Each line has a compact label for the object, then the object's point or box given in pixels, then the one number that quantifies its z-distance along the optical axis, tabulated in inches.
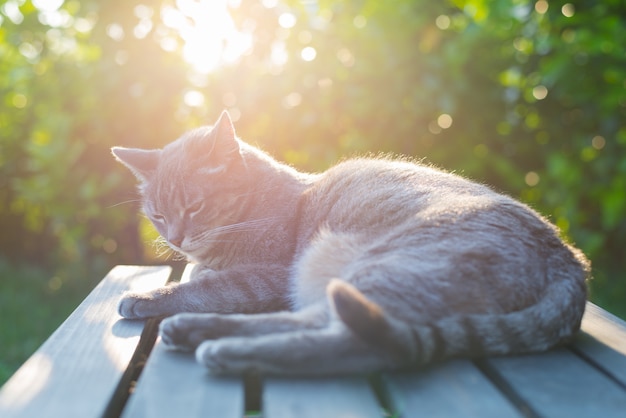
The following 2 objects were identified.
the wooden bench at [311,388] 17.9
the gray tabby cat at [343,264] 19.8
